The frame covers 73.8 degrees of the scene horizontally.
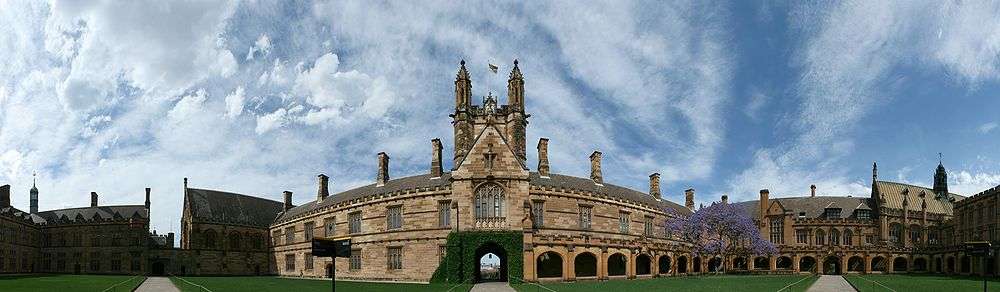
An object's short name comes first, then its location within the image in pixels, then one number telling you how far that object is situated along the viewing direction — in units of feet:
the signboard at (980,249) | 89.51
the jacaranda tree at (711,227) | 196.13
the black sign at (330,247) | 68.74
